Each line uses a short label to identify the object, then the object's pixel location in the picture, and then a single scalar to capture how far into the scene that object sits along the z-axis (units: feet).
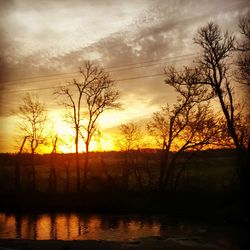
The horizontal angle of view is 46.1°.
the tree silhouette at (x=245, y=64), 86.95
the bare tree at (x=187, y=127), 97.29
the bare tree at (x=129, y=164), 105.06
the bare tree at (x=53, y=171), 113.48
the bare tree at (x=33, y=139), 132.07
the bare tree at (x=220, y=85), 87.75
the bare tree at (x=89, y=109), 119.25
